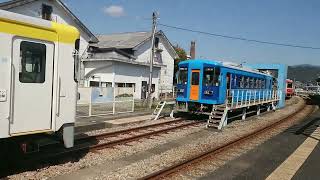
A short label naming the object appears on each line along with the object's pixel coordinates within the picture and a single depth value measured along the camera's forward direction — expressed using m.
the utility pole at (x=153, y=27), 26.97
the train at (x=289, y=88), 61.91
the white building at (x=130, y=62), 32.88
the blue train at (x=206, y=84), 19.17
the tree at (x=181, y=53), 55.59
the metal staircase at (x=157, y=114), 19.56
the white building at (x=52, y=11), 26.16
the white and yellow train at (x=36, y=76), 7.48
